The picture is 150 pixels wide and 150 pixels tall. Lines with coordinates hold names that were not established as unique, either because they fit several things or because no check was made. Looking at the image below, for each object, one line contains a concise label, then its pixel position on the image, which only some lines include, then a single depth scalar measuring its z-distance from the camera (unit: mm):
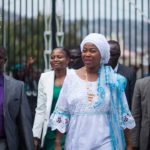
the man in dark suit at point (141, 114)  6917
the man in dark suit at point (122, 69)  7602
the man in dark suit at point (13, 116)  6022
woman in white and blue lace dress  5502
